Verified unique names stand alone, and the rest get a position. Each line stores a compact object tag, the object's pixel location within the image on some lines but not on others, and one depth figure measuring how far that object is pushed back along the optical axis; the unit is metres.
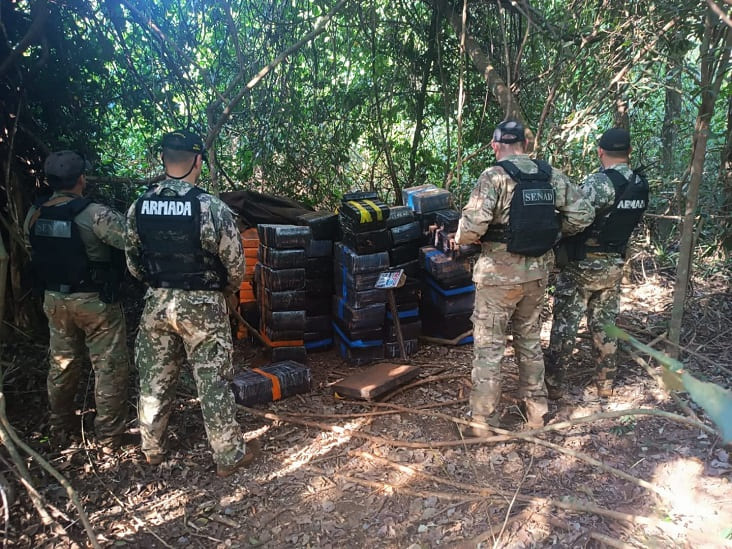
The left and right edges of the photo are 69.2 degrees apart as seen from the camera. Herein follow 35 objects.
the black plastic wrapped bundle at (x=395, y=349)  5.38
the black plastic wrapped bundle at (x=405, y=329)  5.37
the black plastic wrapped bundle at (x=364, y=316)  5.12
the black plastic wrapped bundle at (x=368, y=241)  5.02
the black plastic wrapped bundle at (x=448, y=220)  5.31
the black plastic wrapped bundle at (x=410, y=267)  5.41
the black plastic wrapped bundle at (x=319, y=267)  5.52
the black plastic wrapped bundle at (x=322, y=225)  5.49
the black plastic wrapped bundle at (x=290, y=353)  5.25
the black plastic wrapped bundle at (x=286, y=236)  5.13
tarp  5.93
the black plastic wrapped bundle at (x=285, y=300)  5.18
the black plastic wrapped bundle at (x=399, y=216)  5.36
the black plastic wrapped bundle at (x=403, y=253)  5.36
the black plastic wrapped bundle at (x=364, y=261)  5.03
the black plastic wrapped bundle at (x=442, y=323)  5.54
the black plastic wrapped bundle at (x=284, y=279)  5.16
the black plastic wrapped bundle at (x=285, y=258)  5.14
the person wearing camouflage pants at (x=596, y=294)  4.17
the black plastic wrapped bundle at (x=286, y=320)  5.18
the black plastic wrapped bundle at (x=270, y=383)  4.39
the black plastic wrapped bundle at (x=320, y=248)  5.49
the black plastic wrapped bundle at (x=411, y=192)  5.81
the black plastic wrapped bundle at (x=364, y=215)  4.96
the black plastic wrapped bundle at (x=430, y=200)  5.64
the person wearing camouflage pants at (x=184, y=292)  3.32
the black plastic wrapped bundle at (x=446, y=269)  5.29
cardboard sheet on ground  4.43
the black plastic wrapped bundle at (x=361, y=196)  5.31
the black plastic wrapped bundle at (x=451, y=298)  5.45
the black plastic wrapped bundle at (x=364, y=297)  5.09
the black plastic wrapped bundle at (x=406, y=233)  5.34
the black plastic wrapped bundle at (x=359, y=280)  5.06
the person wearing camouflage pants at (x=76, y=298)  3.51
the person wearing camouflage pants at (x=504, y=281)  3.72
